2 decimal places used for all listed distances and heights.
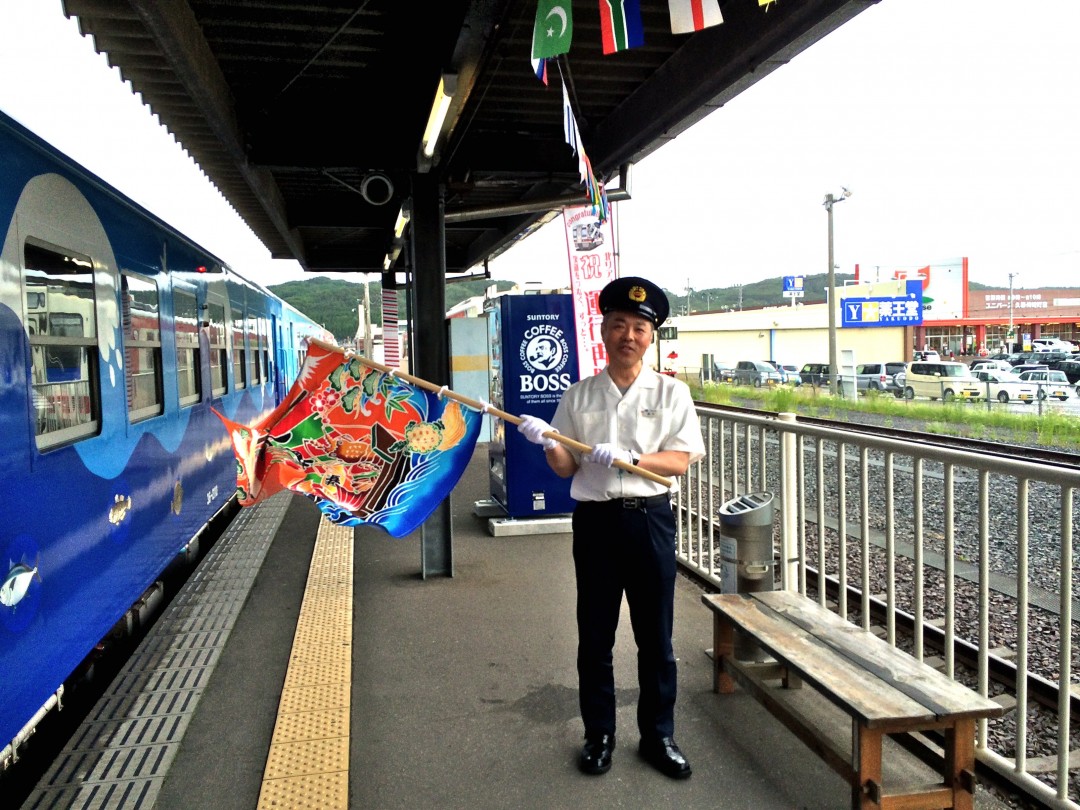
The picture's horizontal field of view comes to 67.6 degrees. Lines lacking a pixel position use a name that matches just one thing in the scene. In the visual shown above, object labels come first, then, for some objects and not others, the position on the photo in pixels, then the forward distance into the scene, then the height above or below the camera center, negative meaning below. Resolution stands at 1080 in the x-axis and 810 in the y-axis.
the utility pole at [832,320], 28.11 +0.76
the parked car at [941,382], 28.25 -1.61
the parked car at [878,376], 34.39 -1.64
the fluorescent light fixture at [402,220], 7.20 +1.34
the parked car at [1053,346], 49.66 -0.69
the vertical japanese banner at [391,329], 15.10 +0.51
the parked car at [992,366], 36.17 -1.35
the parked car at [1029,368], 32.89 -1.34
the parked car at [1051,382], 24.96 -1.63
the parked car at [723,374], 41.70 -1.59
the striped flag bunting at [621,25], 2.95 +1.19
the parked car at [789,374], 36.25 -1.53
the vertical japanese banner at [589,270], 6.86 +0.67
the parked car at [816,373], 35.50 -1.45
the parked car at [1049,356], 40.55 -1.10
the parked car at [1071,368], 32.84 -1.42
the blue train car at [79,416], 2.89 -0.26
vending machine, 7.48 -0.26
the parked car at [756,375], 38.84 -1.53
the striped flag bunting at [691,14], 2.88 +1.19
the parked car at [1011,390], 26.38 -1.82
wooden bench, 2.71 -1.25
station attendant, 3.20 -0.68
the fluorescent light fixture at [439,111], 4.14 +1.34
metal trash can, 4.04 -1.03
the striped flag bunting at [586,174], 4.24 +1.15
